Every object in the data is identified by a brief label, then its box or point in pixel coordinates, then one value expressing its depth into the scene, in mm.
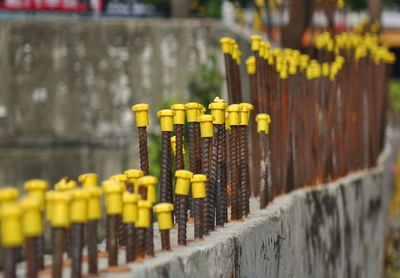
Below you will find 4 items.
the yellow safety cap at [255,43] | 10566
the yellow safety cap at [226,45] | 10322
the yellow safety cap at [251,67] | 10773
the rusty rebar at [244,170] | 8608
